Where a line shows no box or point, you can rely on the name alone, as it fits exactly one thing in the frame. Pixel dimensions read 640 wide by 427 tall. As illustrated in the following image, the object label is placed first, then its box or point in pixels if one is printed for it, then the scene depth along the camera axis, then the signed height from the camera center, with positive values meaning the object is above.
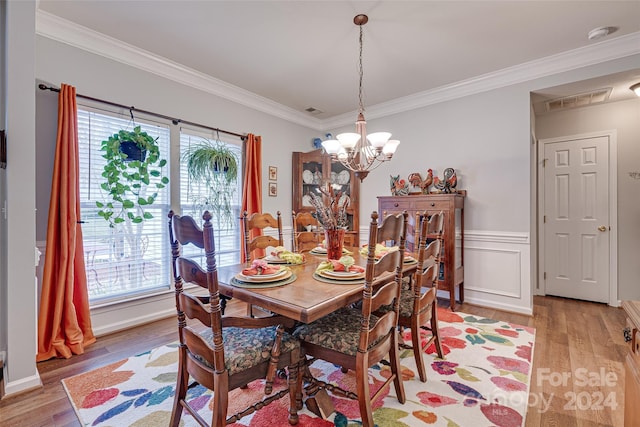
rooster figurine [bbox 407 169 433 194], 3.73 +0.36
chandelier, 2.39 +0.55
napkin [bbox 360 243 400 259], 2.26 -0.33
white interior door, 3.62 -0.15
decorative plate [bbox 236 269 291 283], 1.59 -0.37
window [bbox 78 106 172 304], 2.64 -0.25
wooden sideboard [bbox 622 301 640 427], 0.90 -0.52
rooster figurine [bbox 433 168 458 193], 3.57 +0.33
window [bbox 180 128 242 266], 3.31 +0.08
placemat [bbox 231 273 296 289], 1.55 -0.40
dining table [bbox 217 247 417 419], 1.29 -0.41
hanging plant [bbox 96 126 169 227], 2.64 +0.32
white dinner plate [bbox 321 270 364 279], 1.68 -0.38
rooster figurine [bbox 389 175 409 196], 3.93 +0.30
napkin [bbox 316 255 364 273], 1.76 -0.34
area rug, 1.62 -1.16
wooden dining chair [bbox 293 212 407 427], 1.42 -0.67
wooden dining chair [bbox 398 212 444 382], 1.98 -0.66
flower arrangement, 1.96 +0.00
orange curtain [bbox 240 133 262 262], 3.75 +0.37
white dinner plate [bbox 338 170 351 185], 4.51 +0.49
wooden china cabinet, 4.45 +0.45
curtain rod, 2.39 +0.99
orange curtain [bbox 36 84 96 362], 2.30 -0.35
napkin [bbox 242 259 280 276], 1.65 -0.34
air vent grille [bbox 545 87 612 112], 3.31 +1.28
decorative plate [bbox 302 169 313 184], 4.52 +0.52
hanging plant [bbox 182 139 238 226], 3.28 +0.42
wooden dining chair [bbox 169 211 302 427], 1.24 -0.65
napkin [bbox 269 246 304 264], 2.10 -0.34
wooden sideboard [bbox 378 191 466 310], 3.37 -0.21
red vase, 2.06 -0.22
